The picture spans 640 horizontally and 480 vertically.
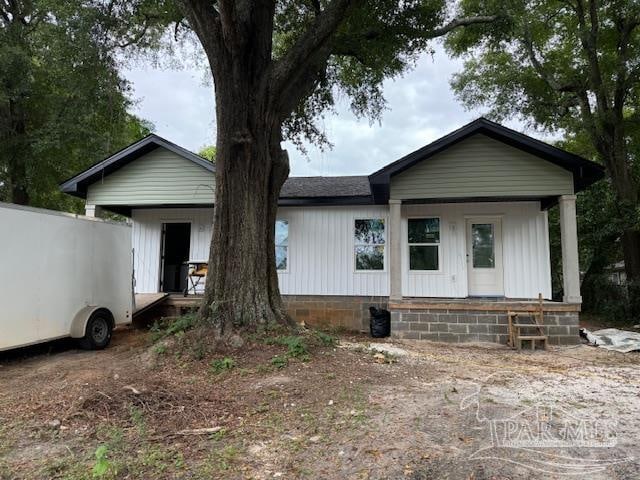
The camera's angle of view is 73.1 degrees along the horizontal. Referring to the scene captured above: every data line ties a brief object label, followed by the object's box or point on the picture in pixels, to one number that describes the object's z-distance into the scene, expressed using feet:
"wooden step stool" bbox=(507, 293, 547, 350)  27.58
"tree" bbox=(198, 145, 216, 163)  109.50
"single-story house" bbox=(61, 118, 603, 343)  29.76
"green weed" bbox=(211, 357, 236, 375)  17.57
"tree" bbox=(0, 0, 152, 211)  37.93
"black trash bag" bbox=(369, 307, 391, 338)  31.14
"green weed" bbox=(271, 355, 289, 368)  17.83
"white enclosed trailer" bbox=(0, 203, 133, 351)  20.42
